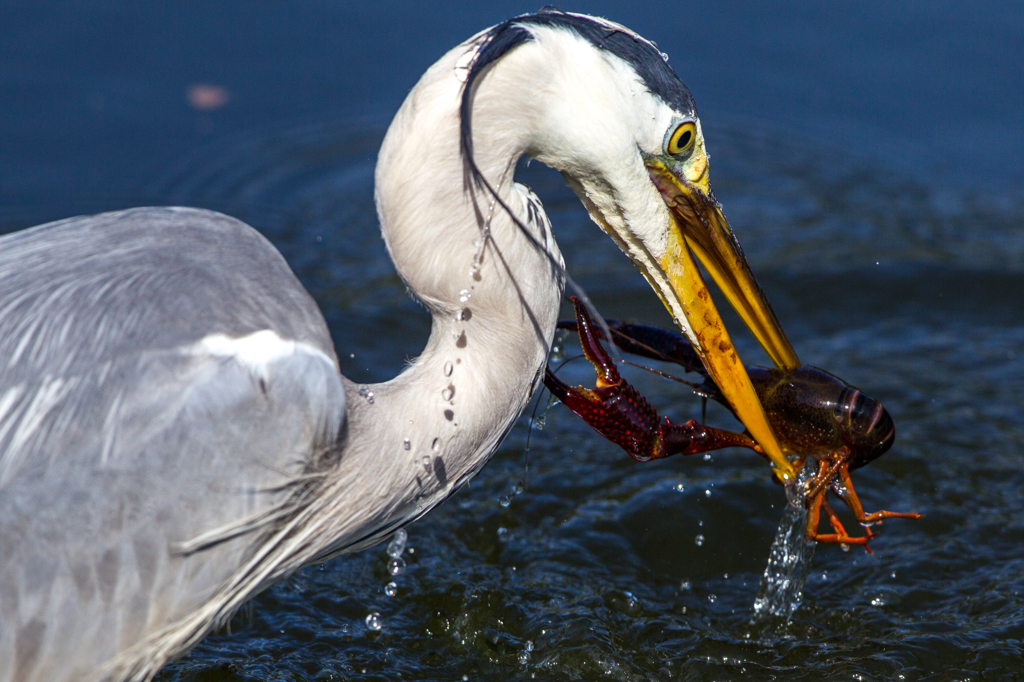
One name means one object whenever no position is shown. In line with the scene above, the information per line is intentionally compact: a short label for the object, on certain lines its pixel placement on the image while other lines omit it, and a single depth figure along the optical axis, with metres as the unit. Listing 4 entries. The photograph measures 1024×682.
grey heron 5.77
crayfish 6.84
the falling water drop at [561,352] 10.88
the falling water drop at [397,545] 9.11
